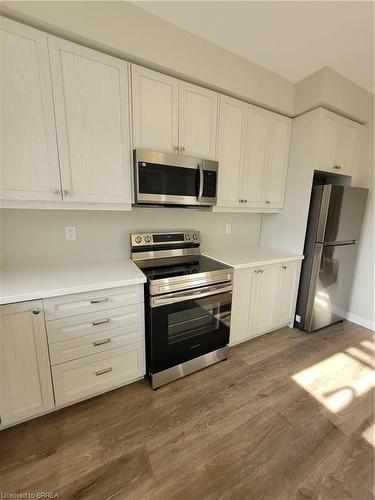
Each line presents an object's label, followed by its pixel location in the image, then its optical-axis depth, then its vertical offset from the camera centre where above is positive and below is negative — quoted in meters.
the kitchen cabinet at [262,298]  2.05 -0.94
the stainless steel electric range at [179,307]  1.59 -0.80
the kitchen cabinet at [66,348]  1.24 -0.94
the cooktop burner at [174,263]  1.59 -0.53
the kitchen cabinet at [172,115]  1.58 +0.72
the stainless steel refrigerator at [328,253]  2.18 -0.48
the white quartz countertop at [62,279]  1.24 -0.51
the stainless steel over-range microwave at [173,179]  1.62 +0.21
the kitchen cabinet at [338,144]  2.18 +0.70
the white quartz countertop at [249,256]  2.02 -0.51
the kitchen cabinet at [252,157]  1.99 +0.51
